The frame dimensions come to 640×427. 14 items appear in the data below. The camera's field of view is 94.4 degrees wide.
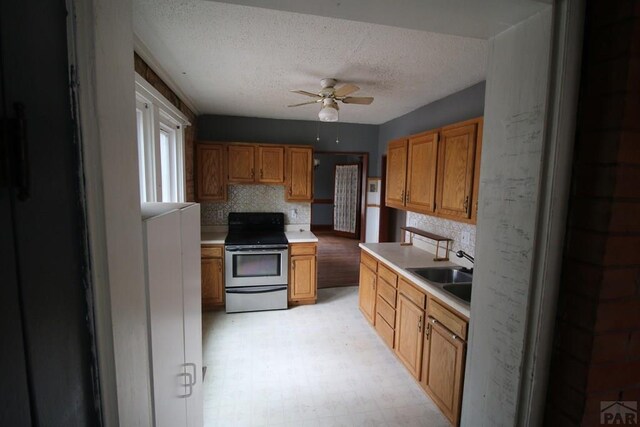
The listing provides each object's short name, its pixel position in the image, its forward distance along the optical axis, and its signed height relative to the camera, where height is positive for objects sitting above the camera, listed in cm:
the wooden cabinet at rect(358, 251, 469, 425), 187 -115
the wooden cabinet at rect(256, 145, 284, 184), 394 +24
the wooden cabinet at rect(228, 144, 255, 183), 386 +23
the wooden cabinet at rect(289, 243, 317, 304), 373 -114
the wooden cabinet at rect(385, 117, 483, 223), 212 +12
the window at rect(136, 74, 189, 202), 216 +32
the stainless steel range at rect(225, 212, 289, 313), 351 -111
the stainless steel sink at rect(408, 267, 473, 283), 248 -77
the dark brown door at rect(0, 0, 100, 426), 35 -8
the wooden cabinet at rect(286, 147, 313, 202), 403 +12
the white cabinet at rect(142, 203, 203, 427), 82 -46
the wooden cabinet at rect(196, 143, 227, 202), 378 +10
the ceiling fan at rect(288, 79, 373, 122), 260 +74
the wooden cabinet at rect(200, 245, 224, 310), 352 -112
